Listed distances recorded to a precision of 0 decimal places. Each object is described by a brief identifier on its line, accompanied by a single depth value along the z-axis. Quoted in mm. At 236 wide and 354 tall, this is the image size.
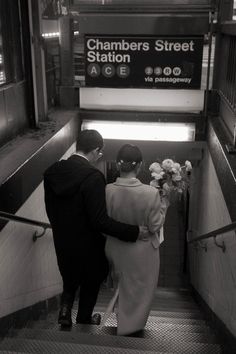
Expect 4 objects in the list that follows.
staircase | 2809
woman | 3070
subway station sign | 6023
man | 3031
